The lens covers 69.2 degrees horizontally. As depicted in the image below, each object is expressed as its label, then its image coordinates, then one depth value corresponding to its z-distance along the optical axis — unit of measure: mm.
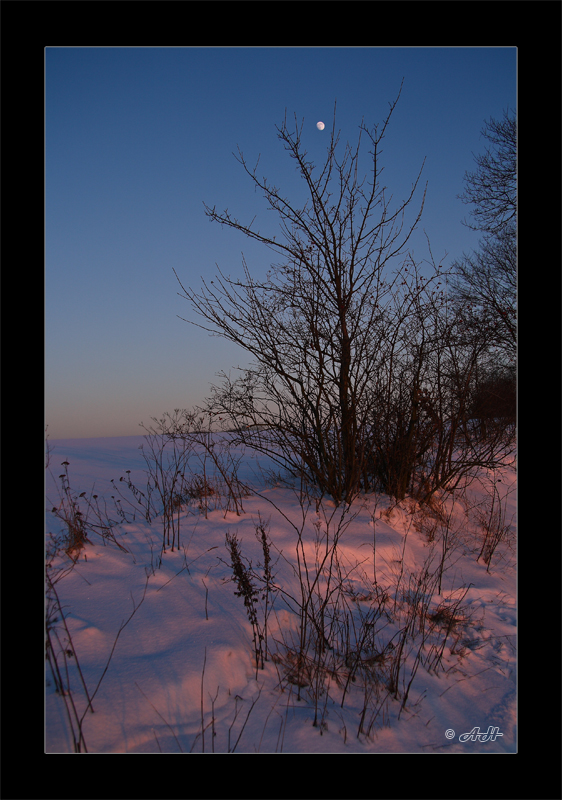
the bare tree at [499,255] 11211
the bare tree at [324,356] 4324
